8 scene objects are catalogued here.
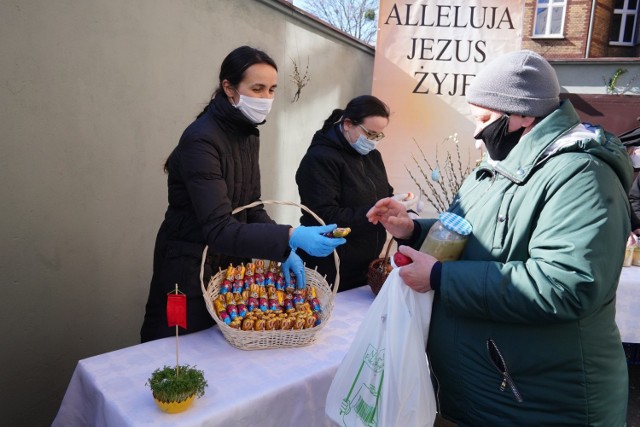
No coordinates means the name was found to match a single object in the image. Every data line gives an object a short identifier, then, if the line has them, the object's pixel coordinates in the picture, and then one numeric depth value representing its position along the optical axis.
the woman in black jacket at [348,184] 2.52
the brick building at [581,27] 16.23
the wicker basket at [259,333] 1.66
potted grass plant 1.29
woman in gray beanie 1.09
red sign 1.40
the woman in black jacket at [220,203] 1.69
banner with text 4.26
